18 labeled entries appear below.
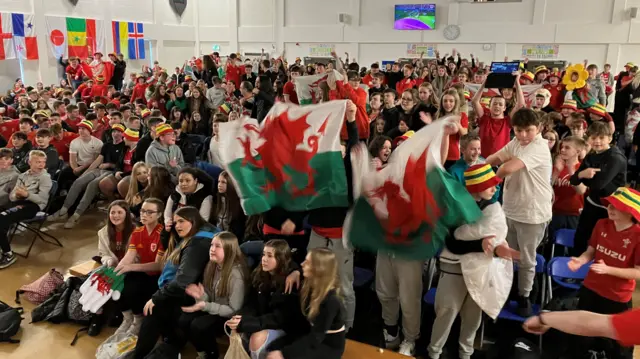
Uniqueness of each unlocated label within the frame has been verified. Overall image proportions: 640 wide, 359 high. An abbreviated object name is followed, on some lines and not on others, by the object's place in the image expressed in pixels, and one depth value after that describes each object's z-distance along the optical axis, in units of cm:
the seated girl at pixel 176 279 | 400
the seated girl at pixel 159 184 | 566
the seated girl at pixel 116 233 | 470
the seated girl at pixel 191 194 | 506
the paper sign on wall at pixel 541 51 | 1534
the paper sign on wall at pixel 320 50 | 1892
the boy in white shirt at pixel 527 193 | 395
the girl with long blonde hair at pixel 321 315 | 335
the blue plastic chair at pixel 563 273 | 412
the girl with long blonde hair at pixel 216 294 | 386
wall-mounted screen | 1666
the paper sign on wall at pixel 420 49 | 1705
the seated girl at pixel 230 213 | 504
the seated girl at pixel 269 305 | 357
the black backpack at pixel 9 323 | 442
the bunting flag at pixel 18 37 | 1470
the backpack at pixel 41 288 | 507
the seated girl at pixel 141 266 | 436
